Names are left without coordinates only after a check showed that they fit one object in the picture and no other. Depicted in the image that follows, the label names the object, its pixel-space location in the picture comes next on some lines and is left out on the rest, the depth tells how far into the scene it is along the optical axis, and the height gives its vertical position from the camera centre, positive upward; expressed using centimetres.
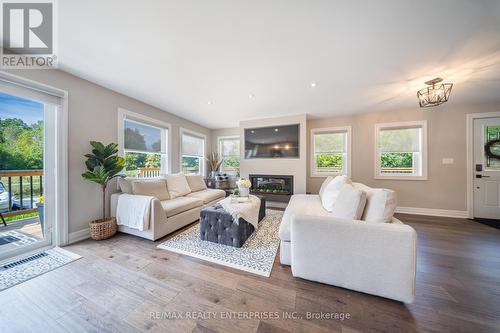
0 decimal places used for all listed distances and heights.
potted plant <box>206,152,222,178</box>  547 +14
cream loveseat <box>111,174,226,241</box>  236 -65
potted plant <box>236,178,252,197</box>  291 -40
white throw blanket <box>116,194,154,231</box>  230 -66
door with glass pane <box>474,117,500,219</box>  324 -7
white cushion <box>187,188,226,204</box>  345 -65
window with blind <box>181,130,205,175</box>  457 +42
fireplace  419 -57
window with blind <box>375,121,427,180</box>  367 +35
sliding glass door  192 -1
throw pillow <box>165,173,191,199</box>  328 -41
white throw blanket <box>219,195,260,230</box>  217 -62
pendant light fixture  234 +107
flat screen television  413 +65
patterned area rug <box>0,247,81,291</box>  157 -109
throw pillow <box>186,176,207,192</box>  390 -42
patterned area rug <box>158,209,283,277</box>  179 -109
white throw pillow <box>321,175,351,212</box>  226 -38
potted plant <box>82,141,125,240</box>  232 -6
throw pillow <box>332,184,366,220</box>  157 -40
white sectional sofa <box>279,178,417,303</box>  126 -72
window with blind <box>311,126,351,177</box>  421 +39
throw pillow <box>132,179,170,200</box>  271 -38
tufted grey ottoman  215 -86
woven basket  234 -92
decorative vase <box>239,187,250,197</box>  295 -46
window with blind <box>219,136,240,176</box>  551 +45
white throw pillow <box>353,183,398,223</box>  142 -38
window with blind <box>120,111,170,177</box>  312 +46
